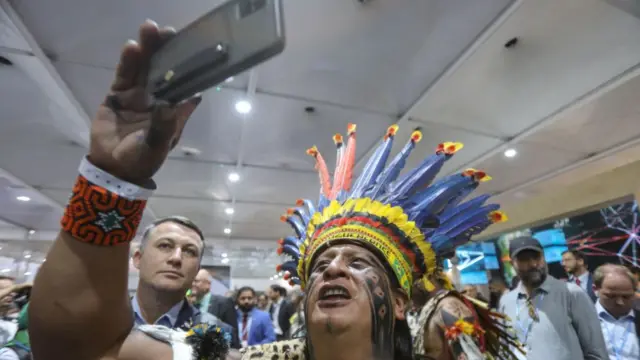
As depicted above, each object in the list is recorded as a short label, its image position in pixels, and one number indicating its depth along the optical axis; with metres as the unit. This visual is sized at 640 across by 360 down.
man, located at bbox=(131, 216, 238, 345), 1.60
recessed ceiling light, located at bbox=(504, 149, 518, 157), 4.86
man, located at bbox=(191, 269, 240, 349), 3.16
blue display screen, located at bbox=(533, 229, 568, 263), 6.47
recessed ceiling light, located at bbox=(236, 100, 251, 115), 3.58
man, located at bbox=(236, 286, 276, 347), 4.43
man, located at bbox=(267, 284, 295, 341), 5.86
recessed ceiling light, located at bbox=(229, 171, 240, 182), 5.45
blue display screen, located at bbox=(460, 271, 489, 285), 8.20
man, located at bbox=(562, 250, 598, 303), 4.32
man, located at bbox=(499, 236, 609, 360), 2.60
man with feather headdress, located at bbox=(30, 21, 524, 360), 0.67
